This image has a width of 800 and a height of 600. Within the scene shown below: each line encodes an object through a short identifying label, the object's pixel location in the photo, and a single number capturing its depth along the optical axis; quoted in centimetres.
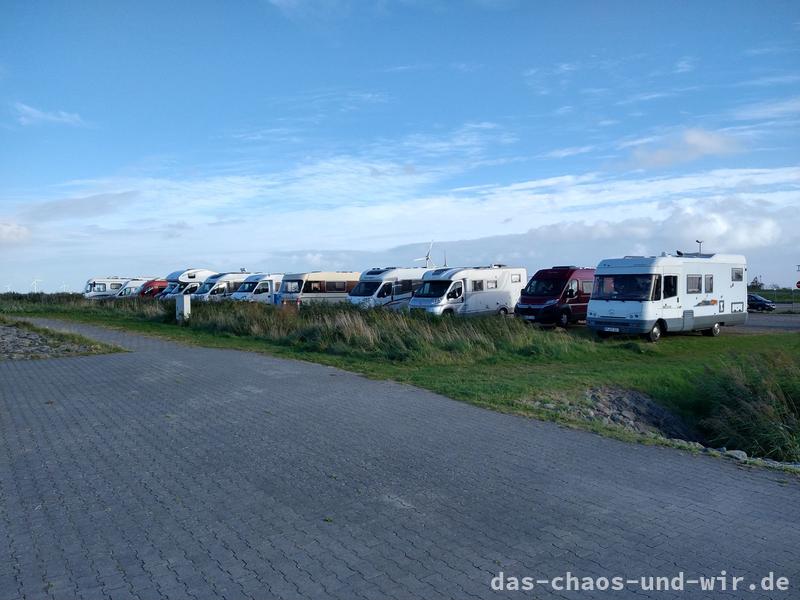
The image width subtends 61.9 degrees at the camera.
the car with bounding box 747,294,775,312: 4128
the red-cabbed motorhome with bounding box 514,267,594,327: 2514
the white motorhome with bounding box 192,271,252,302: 4034
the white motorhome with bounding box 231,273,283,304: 3759
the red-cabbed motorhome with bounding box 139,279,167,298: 4619
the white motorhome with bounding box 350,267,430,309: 2969
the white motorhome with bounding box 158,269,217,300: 4384
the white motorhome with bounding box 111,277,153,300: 4868
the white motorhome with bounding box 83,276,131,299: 5076
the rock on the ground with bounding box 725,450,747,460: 777
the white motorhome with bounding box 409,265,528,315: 2619
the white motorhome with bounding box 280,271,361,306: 3438
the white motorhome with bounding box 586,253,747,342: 2053
